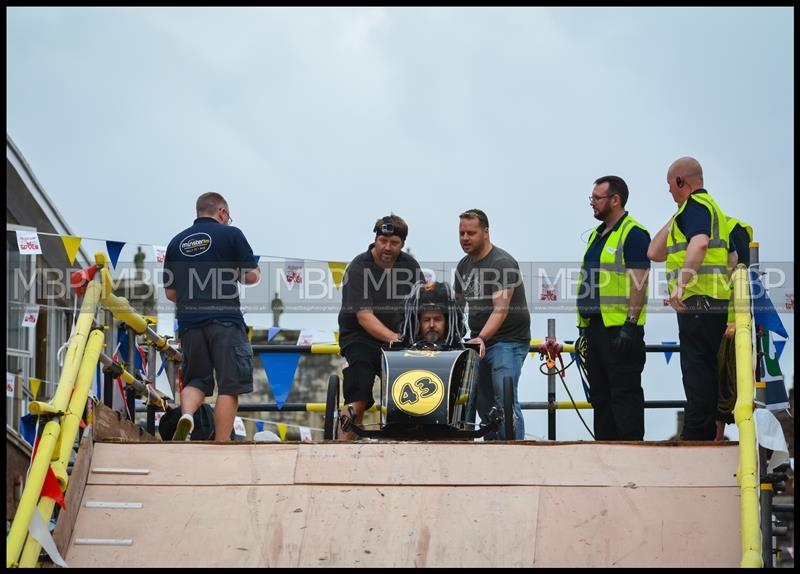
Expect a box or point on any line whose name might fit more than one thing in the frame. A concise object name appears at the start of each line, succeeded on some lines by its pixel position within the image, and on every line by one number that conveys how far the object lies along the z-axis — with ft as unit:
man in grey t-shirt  68.33
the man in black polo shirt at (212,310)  62.75
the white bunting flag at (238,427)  90.02
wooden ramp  46.37
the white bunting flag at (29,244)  82.02
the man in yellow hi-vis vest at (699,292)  58.70
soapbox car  61.52
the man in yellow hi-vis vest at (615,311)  63.21
